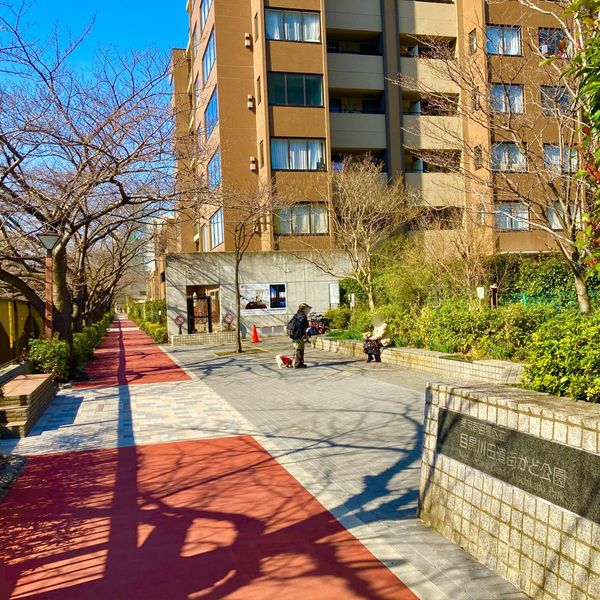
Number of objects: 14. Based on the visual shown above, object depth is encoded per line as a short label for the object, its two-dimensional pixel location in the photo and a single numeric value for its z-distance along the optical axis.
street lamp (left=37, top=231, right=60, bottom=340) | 12.66
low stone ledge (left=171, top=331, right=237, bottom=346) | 25.22
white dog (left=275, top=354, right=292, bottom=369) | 15.02
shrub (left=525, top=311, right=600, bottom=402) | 3.83
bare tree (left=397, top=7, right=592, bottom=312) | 9.59
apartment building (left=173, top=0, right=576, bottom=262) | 27.38
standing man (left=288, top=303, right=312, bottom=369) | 14.09
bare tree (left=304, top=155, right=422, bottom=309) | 22.14
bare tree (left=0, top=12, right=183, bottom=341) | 12.23
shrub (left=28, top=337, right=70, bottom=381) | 12.82
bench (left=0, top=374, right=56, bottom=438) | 8.13
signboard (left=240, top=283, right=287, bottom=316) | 26.73
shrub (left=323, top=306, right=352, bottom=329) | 23.61
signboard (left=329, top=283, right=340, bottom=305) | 27.55
